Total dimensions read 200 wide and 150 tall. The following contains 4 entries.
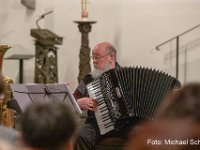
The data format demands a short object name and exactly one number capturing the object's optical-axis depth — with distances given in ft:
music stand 17.43
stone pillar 30.76
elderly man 18.72
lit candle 30.71
